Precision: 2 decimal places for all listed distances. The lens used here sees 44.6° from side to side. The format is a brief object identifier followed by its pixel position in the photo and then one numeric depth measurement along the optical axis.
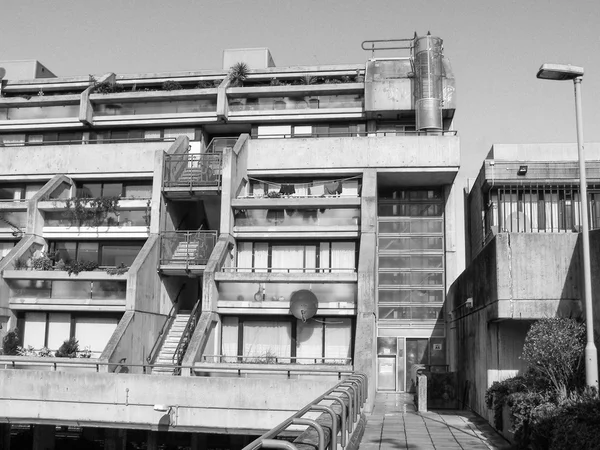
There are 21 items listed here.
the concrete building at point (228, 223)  31.67
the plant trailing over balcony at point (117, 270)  32.97
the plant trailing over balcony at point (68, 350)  31.95
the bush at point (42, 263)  34.22
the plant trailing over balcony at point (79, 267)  33.16
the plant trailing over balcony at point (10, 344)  31.98
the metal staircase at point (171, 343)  31.67
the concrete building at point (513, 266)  20.66
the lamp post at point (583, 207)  16.55
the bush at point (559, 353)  17.98
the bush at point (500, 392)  19.86
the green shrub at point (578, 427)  13.16
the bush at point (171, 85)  41.44
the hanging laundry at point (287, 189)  37.12
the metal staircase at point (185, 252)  34.22
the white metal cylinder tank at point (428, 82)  37.34
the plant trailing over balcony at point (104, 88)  41.66
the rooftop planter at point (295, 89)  39.12
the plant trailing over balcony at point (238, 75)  41.09
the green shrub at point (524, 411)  16.80
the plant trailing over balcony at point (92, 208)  35.62
